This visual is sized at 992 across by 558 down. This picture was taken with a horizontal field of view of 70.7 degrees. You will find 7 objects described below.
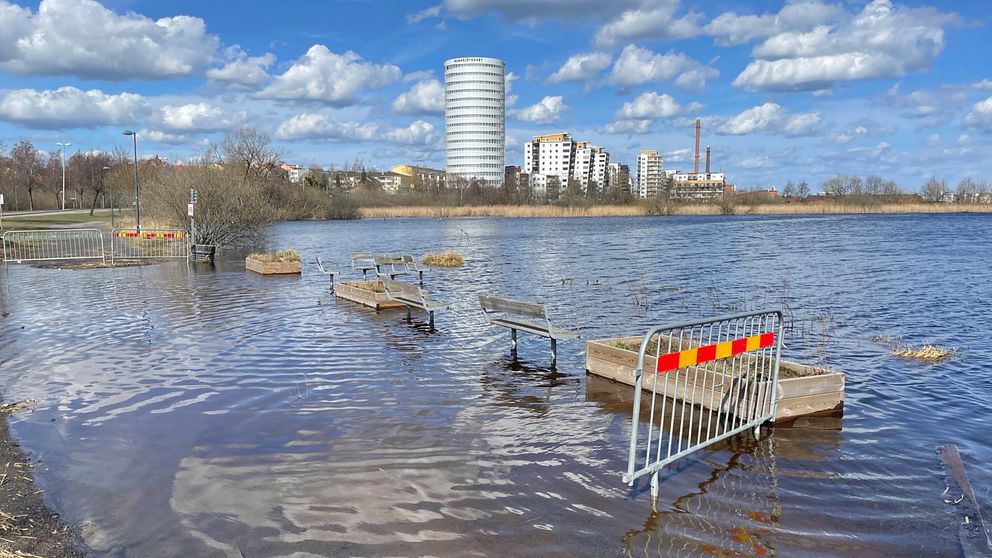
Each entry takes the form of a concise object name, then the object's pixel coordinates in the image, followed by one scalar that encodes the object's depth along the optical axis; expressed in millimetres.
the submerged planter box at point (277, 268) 24300
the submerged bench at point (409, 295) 14305
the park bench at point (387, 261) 18906
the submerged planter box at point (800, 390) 8227
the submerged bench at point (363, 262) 21203
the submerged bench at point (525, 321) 10875
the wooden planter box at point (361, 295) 16406
